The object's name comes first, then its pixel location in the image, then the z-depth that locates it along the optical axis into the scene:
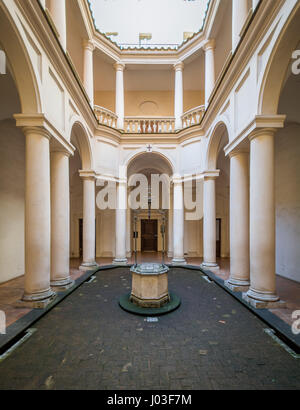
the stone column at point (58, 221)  6.62
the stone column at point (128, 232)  13.90
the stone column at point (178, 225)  11.09
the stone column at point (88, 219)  9.76
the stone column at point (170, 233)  13.70
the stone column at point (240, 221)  6.64
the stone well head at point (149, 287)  5.53
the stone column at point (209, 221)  9.71
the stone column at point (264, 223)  5.18
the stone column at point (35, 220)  5.20
